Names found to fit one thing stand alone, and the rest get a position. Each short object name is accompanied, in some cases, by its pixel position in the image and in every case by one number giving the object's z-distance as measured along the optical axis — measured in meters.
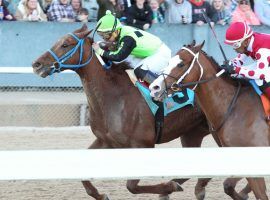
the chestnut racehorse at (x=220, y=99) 9.99
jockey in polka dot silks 9.99
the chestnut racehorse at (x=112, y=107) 11.20
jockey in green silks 11.30
